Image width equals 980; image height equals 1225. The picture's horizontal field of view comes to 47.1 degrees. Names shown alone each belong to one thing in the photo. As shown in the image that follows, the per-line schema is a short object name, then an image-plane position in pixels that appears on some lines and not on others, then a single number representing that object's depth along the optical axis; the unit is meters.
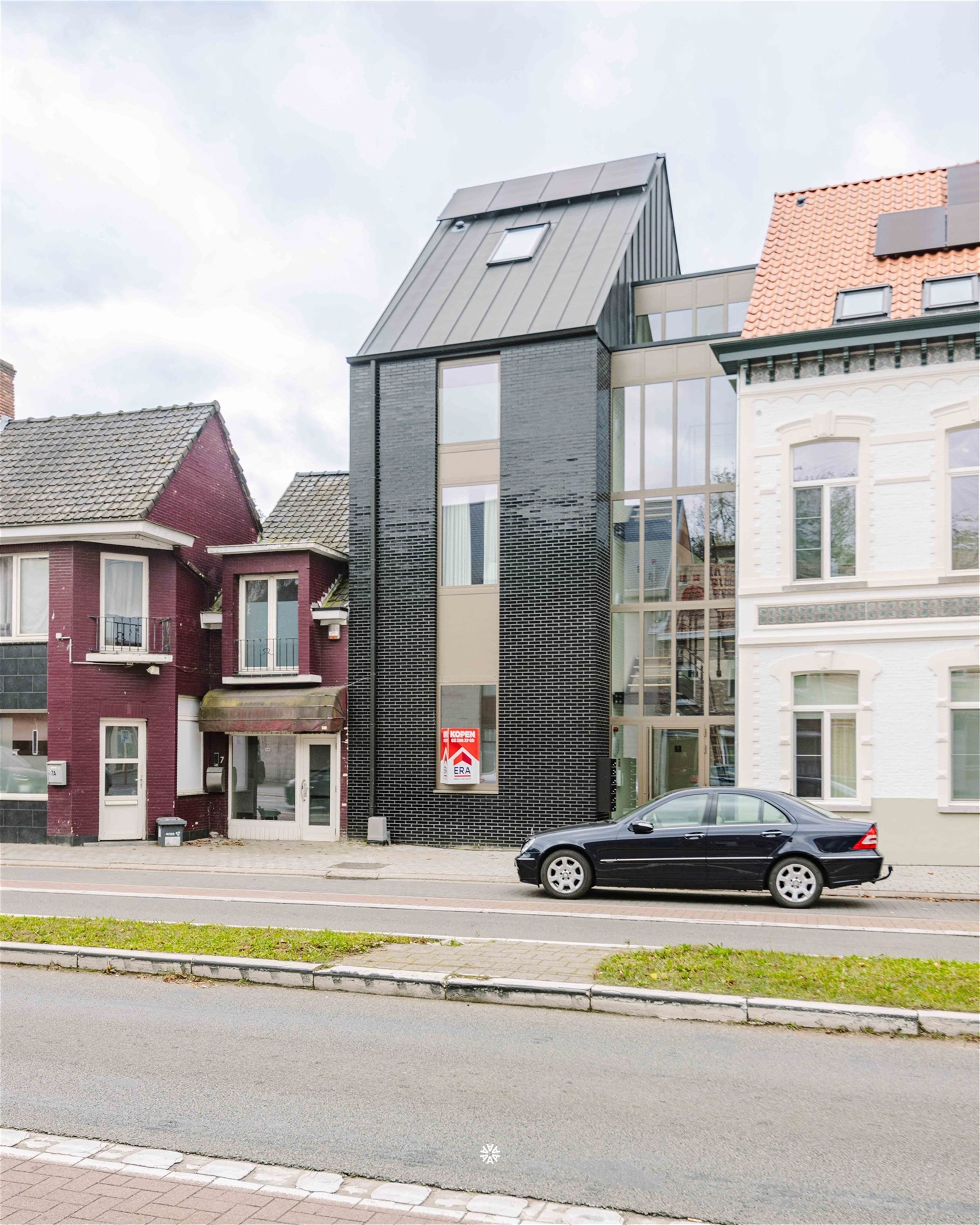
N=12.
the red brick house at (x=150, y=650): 21.55
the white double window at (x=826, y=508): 18.23
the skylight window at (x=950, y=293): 18.17
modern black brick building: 20.36
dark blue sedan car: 12.96
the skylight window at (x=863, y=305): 18.64
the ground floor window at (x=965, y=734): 17.22
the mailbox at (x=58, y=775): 21.05
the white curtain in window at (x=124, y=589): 22.31
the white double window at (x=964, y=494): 17.48
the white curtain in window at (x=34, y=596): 21.91
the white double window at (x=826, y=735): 17.92
